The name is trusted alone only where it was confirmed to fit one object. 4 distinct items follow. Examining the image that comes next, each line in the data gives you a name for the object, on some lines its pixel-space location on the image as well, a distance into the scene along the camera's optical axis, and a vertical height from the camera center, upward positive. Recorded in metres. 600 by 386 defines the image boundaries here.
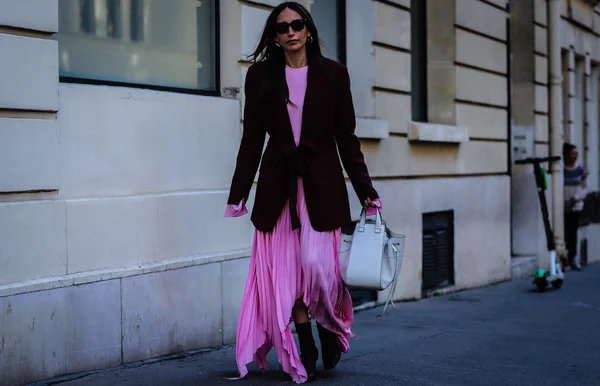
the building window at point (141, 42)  6.20 +0.89
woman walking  5.52 -0.09
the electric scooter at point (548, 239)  11.27 -0.75
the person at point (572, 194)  14.97 -0.31
